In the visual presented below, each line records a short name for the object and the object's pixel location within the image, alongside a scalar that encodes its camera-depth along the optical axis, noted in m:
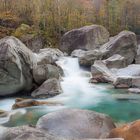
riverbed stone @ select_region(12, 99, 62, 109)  8.16
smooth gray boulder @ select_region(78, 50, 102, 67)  15.03
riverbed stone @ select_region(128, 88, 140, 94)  10.36
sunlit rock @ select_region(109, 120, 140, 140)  4.41
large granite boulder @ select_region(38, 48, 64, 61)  16.33
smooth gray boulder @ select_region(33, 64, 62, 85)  10.57
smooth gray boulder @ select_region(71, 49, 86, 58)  16.70
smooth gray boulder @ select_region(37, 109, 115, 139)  5.01
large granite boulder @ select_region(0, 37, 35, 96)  9.62
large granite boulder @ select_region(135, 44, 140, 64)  16.70
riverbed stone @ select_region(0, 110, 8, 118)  7.43
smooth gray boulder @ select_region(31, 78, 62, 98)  9.73
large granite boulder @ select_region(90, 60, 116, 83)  12.55
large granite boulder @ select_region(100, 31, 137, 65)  16.33
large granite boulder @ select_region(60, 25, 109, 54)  18.90
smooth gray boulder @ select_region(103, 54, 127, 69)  14.78
